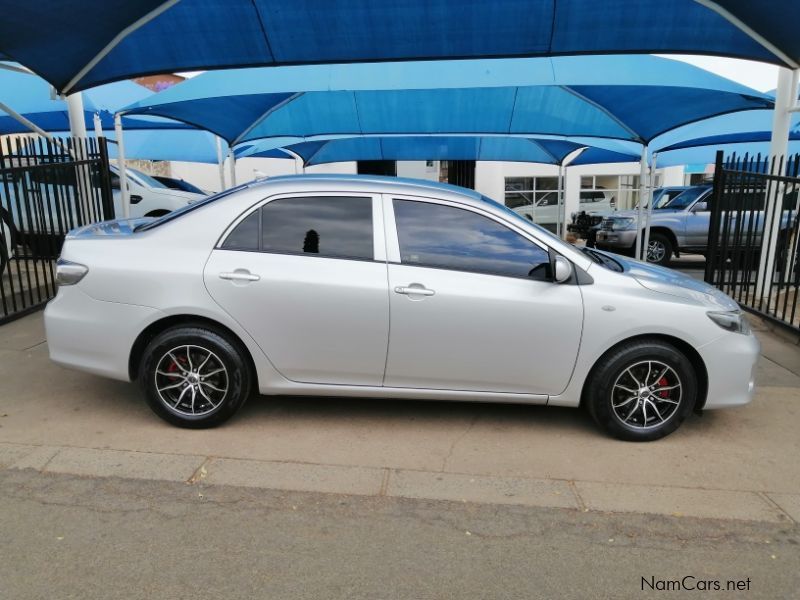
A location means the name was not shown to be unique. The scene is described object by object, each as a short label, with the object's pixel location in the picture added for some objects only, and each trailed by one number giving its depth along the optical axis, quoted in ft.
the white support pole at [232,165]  47.46
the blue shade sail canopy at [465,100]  26.30
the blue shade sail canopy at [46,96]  36.65
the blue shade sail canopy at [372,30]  19.34
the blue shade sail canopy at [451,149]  50.08
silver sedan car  12.59
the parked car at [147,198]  42.80
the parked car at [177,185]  51.58
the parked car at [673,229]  44.16
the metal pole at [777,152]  24.17
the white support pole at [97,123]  35.43
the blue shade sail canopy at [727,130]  37.86
